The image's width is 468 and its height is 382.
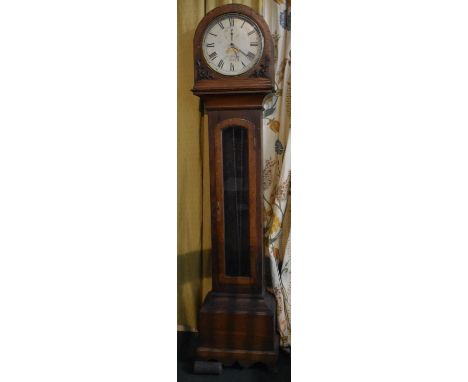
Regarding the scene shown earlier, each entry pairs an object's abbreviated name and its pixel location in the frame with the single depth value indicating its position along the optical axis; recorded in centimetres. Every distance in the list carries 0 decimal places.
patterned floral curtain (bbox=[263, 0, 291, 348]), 146
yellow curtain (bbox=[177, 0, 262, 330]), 148
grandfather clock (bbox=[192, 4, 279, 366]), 130
